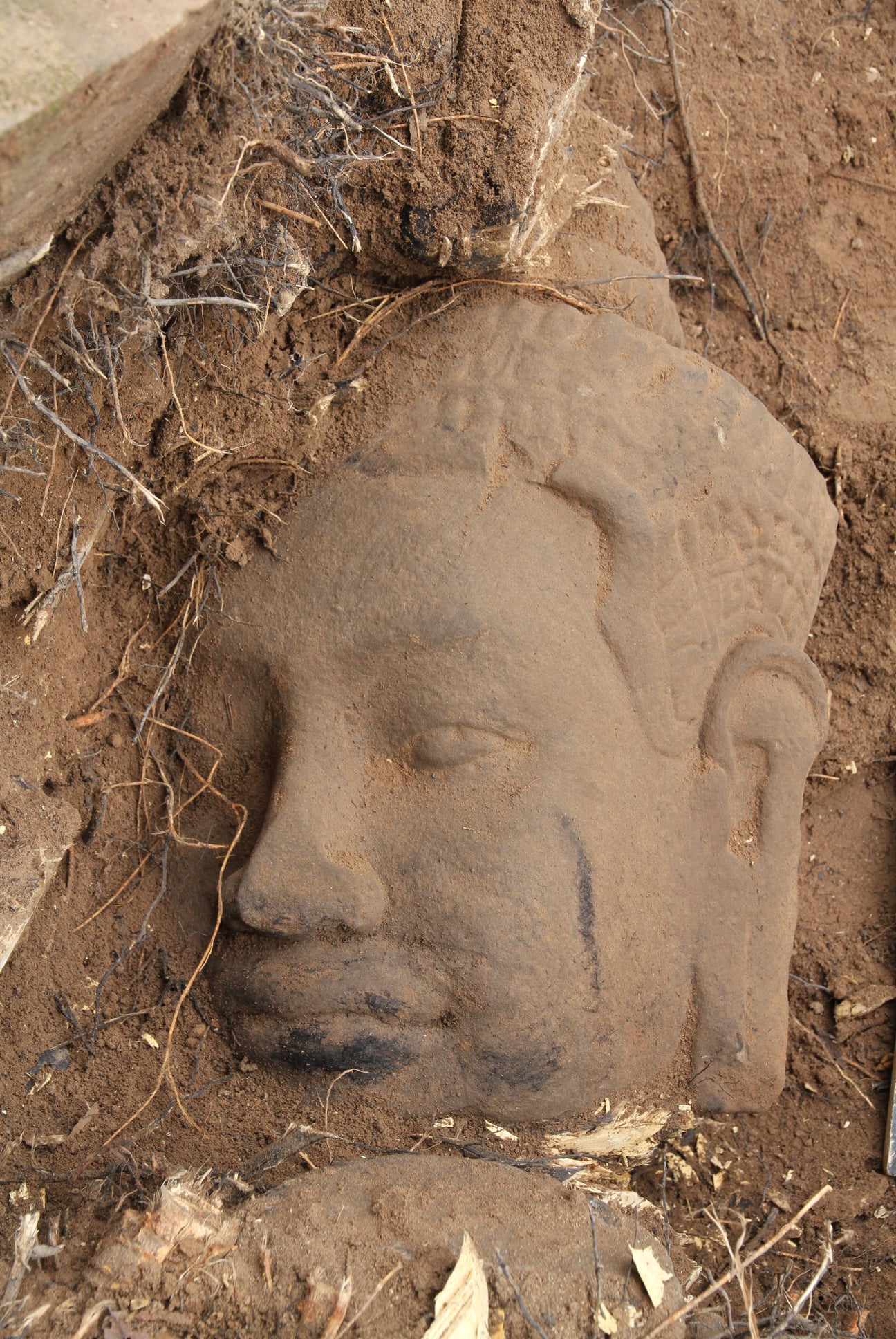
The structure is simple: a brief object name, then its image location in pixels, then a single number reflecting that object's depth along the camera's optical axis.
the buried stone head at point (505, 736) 1.04
